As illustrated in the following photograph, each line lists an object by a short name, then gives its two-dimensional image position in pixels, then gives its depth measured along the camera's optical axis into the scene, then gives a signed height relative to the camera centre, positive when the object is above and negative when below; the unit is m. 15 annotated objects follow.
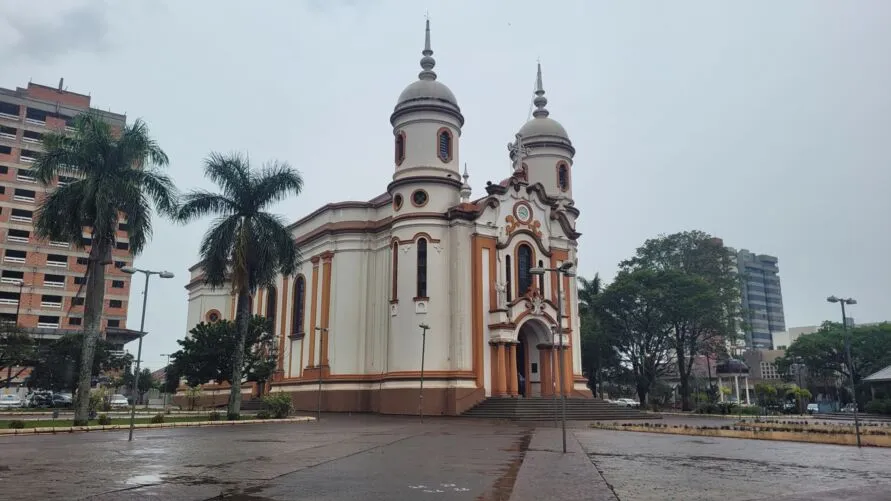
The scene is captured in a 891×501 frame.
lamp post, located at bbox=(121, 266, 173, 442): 20.06 +3.03
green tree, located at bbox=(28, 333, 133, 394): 53.34 +1.68
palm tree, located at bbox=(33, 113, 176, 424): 27.20 +7.91
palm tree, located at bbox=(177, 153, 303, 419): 31.14 +7.22
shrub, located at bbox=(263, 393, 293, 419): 32.12 -0.94
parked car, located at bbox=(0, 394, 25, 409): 50.27 -1.29
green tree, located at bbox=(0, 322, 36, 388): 43.66 +2.65
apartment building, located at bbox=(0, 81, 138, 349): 72.88 +14.80
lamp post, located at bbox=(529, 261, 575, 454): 17.91 +3.43
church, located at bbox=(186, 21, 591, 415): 37.84 +6.30
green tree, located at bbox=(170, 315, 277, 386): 37.20 +1.58
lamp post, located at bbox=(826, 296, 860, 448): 22.08 +2.86
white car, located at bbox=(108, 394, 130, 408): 56.54 -1.38
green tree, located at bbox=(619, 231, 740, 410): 50.06 +7.58
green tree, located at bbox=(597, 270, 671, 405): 51.50 +5.26
